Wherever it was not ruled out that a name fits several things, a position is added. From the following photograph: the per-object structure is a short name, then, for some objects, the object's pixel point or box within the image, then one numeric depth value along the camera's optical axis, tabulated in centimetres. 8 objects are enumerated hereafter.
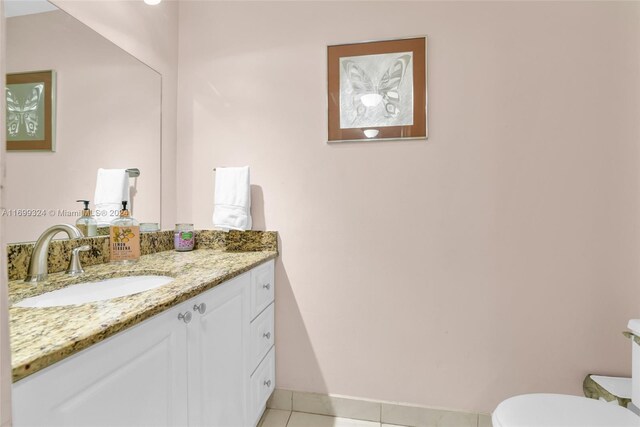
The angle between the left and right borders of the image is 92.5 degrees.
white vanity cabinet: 54
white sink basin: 88
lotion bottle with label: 129
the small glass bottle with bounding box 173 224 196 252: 167
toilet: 97
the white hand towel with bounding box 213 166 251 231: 161
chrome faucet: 95
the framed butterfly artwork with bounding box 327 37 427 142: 153
